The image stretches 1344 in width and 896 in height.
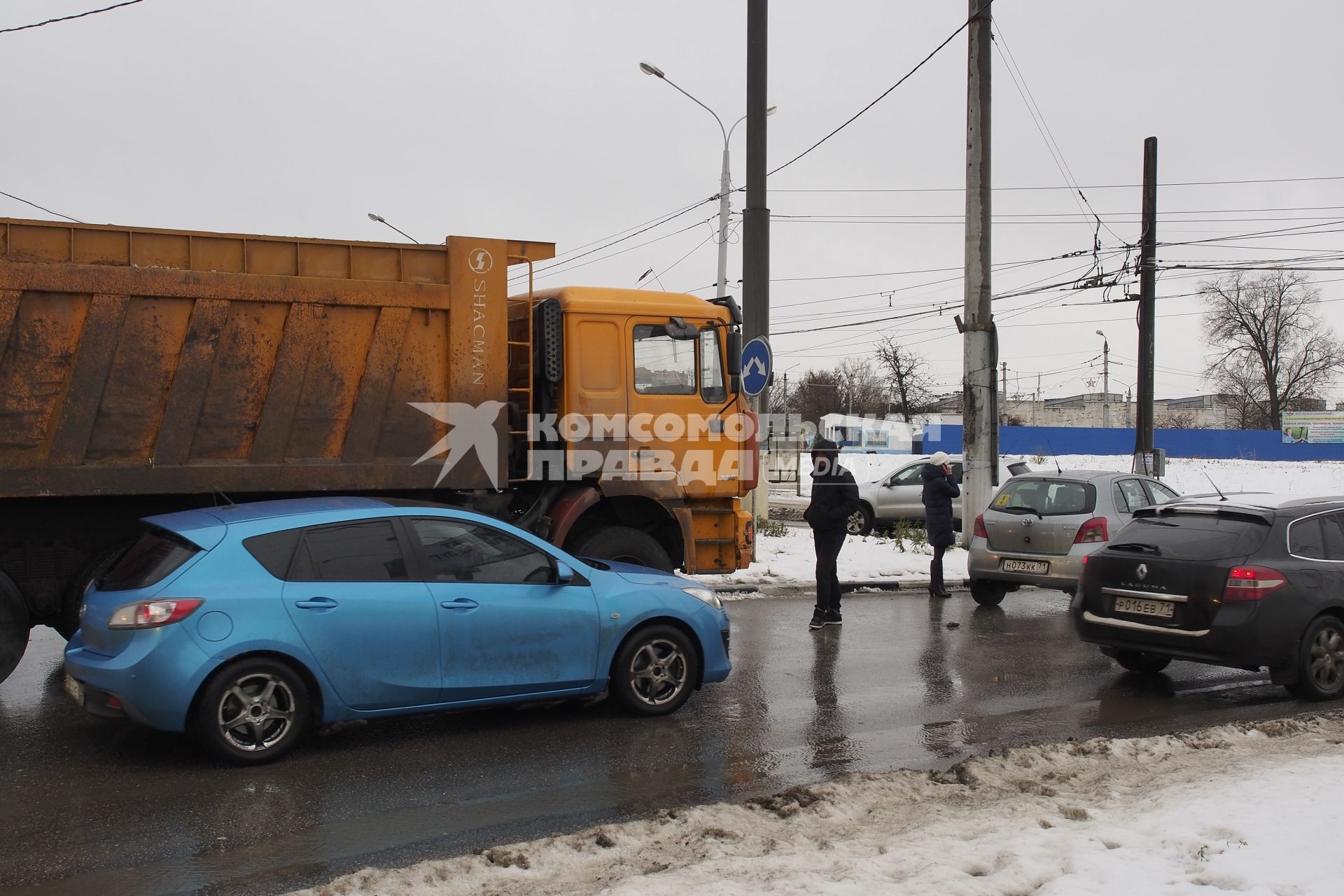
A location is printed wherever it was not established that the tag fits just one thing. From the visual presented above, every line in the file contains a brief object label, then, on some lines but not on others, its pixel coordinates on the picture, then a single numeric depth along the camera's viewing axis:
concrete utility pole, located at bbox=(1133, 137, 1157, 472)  23.02
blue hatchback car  5.73
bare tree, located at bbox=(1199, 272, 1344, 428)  75.81
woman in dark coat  13.29
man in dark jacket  10.67
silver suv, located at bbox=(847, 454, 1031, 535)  20.20
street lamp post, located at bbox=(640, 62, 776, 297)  20.56
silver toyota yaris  11.82
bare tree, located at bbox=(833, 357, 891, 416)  77.69
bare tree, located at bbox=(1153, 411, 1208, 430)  95.62
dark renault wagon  7.75
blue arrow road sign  12.69
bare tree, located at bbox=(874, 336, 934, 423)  68.62
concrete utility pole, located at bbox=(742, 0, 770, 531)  14.20
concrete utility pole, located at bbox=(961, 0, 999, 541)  17.16
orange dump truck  7.24
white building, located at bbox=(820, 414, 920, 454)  51.38
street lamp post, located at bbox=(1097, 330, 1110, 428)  65.06
